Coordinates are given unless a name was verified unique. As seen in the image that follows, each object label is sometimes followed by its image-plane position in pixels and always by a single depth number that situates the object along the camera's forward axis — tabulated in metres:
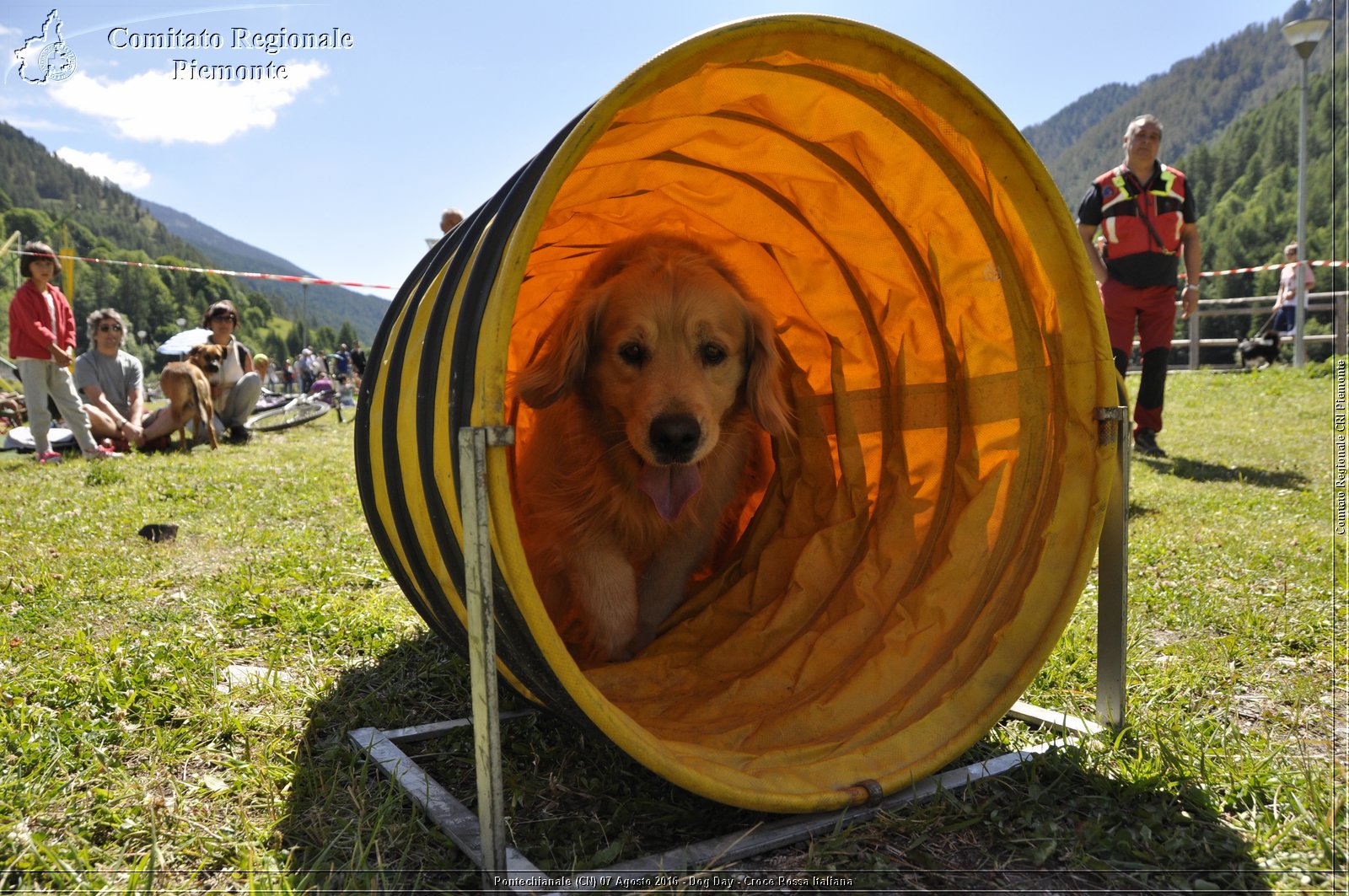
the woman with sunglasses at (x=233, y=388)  11.45
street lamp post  11.46
